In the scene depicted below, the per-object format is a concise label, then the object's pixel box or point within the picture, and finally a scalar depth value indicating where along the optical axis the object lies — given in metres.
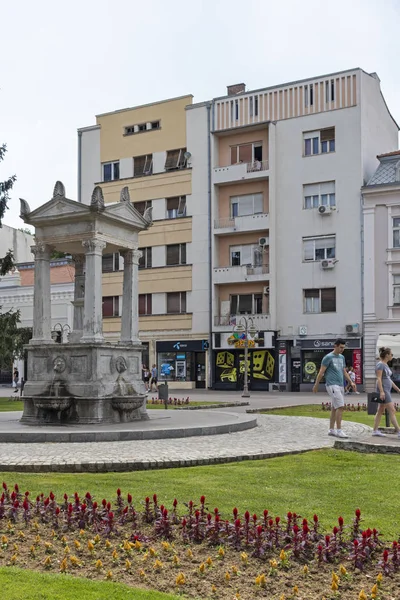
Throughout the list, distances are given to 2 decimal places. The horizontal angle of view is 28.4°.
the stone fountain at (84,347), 17.19
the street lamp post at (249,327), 47.25
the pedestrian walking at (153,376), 43.28
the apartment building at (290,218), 45.97
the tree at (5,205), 34.59
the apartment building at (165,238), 50.84
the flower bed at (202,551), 5.41
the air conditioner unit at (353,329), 44.78
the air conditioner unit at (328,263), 45.97
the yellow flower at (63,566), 5.70
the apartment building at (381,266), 43.69
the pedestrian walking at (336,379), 15.15
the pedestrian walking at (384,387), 14.74
